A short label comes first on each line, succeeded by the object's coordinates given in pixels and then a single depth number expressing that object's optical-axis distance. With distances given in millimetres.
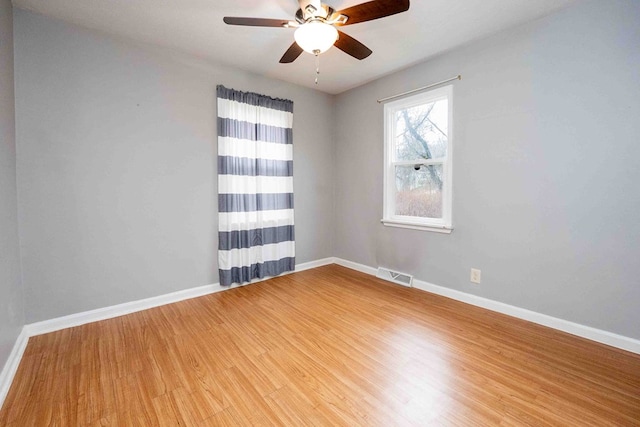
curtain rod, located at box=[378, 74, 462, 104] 2719
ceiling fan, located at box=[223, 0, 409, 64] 1691
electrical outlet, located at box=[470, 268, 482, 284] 2662
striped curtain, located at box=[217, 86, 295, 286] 3061
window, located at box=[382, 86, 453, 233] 2896
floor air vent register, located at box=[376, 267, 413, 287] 3244
